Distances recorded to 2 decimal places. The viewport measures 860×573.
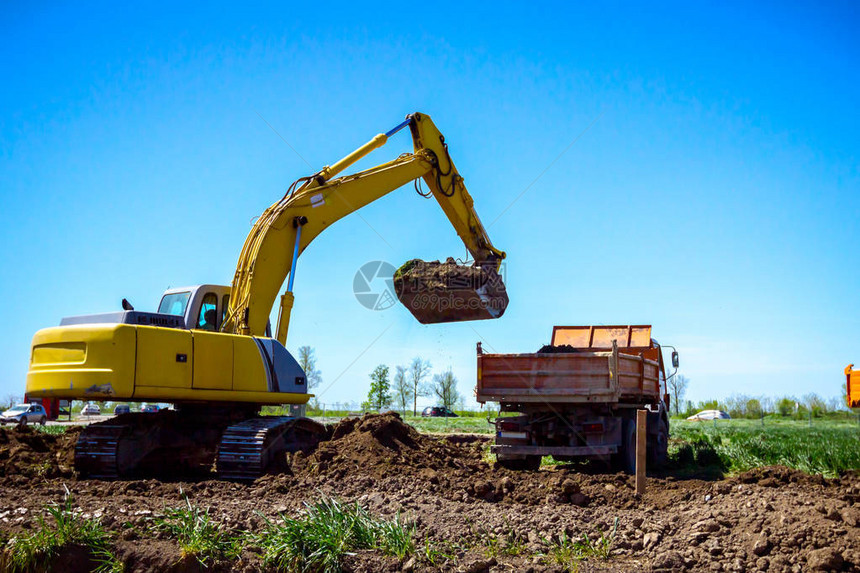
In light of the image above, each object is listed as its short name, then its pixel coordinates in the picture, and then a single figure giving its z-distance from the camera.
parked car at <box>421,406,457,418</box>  66.12
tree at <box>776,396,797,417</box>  61.09
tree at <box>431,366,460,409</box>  60.19
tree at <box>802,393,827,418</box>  57.00
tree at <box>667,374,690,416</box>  60.95
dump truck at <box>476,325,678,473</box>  12.31
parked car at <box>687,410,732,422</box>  62.00
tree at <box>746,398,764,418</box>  62.16
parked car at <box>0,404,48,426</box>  41.15
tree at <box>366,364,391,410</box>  57.53
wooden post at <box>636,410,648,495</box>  9.26
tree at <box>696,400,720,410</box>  68.69
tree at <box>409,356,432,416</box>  60.34
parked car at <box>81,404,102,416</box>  51.22
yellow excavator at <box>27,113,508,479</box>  10.48
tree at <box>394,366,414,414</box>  62.62
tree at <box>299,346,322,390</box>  50.53
